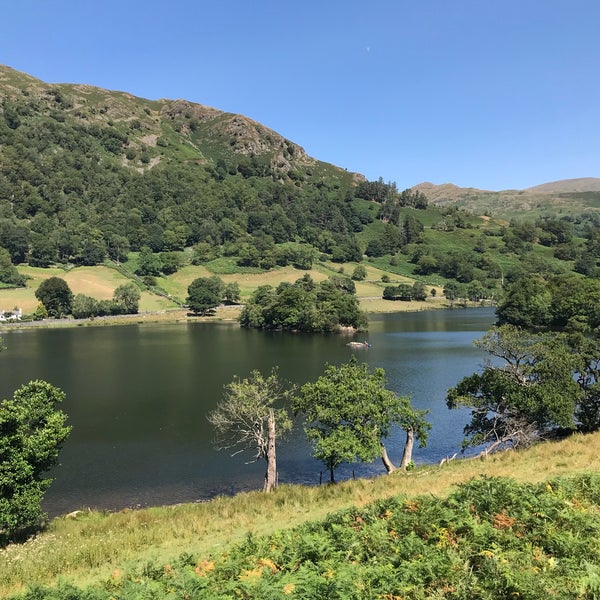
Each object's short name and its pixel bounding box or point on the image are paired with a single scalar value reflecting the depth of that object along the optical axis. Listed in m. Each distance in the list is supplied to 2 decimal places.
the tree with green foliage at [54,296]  184.62
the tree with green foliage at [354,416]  38.02
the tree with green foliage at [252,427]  39.05
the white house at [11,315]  174.25
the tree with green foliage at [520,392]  44.56
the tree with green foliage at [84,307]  184.50
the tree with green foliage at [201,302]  198.25
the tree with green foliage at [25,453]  27.78
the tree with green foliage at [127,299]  197.50
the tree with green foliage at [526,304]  144.25
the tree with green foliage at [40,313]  179.38
